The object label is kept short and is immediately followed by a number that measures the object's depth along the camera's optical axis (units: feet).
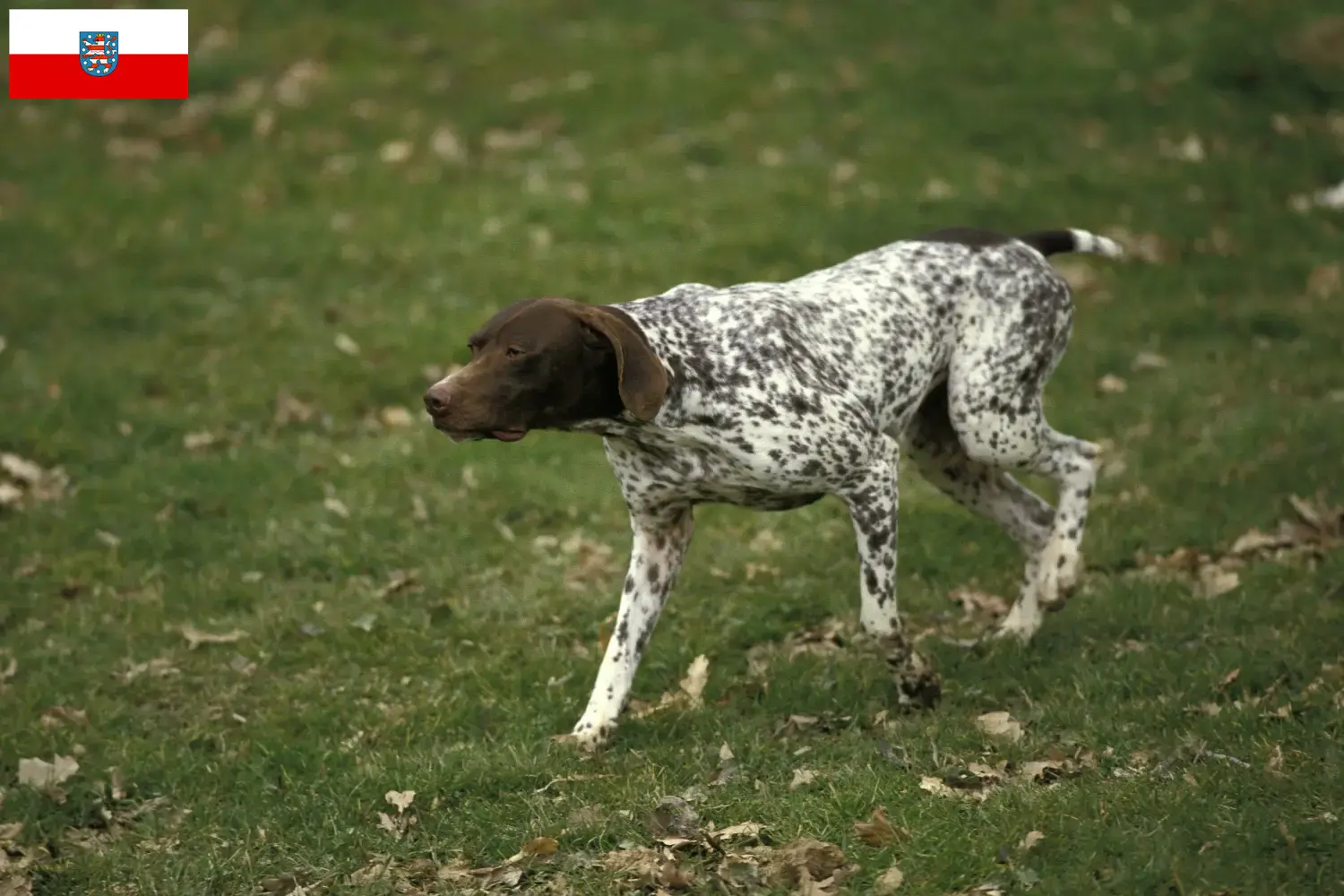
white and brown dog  35.83
